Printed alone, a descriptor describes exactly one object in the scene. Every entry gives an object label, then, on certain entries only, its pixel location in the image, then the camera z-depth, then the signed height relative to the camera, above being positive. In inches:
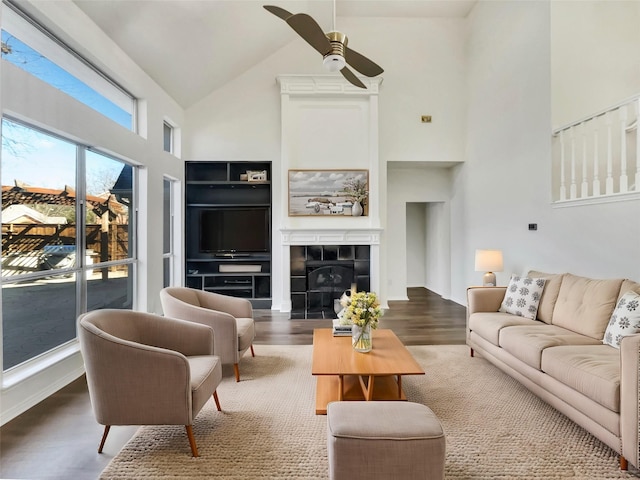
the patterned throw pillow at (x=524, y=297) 132.0 -24.4
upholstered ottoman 59.9 -38.2
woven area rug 74.1 -50.9
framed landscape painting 234.2 +32.1
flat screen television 241.4 +5.4
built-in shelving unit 241.0 -1.7
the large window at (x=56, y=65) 100.8 +61.5
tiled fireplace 232.4 -19.7
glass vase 108.7 -33.0
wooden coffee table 93.4 -36.7
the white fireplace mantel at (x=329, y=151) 232.4 +60.3
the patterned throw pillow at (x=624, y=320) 94.7 -24.1
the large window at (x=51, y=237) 103.4 +0.5
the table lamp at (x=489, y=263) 181.9 -14.3
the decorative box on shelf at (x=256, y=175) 241.8 +44.8
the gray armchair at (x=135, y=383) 76.9 -33.2
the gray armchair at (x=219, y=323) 116.2 -29.7
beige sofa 72.4 -32.6
